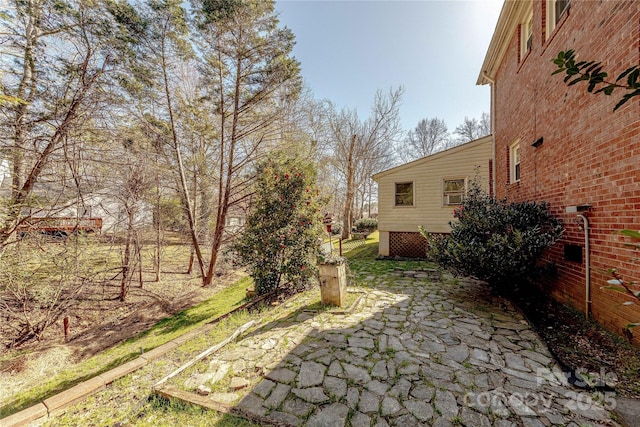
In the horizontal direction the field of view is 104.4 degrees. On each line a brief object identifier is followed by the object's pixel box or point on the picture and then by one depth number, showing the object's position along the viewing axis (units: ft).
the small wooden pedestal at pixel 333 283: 14.57
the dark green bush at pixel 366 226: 60.13
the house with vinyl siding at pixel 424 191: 27.48
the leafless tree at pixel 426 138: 78.64
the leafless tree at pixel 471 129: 73.32
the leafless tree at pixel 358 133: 53.11
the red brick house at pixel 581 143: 9.33
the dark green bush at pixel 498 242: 12.94
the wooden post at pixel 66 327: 16.07
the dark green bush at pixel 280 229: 18.53
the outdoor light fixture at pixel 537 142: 15.43
